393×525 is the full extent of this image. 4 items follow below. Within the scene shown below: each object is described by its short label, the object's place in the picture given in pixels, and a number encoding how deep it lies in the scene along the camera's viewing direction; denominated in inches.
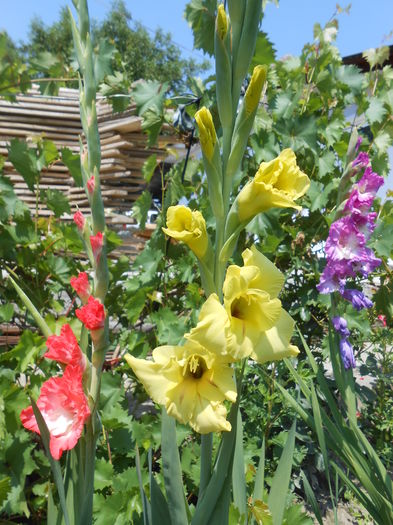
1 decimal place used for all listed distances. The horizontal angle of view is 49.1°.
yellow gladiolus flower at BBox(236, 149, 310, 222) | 24.3
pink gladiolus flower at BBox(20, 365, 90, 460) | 24.0
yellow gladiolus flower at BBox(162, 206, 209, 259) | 24.5
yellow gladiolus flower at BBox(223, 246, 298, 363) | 21.6
